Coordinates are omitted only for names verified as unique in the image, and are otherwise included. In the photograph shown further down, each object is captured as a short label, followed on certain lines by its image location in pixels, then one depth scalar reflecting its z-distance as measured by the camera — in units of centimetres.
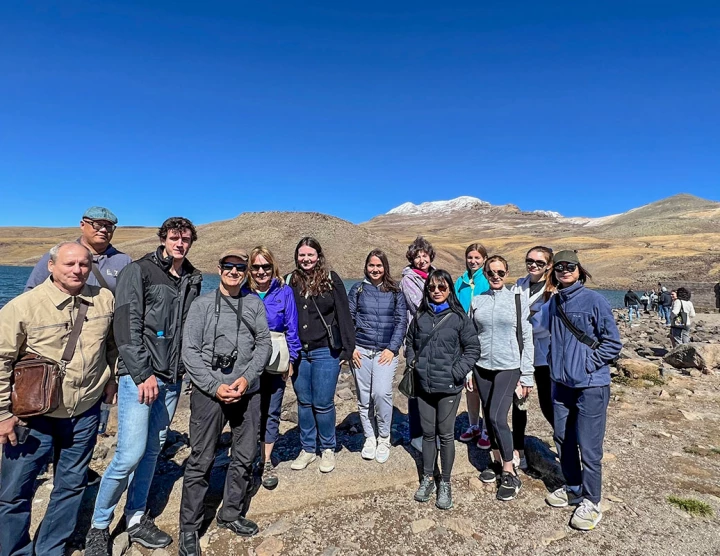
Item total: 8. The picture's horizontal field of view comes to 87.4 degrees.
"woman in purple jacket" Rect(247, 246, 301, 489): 409
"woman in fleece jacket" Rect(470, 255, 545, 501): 414
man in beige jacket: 267
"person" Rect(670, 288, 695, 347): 1127
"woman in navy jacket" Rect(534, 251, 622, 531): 369
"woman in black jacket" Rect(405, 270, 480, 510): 394
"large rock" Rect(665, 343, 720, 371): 930
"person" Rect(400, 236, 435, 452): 480
